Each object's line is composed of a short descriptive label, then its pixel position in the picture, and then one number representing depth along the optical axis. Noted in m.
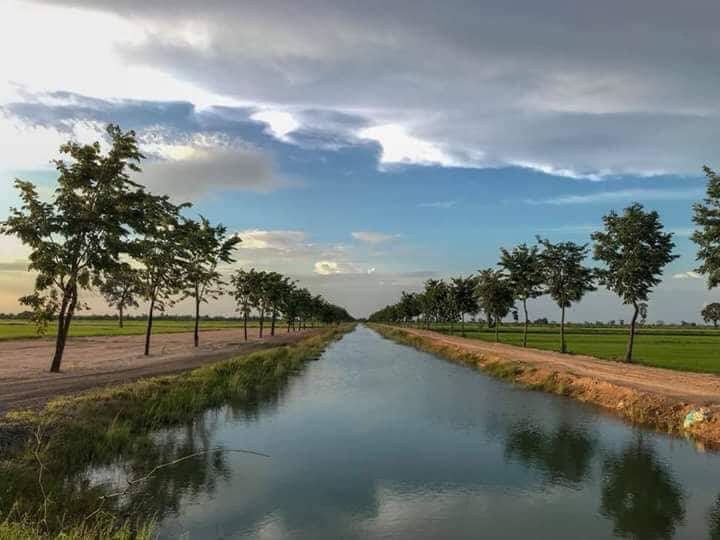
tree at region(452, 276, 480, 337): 99.69
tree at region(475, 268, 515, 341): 74.06
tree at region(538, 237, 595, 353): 52.75
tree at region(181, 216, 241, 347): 53.03
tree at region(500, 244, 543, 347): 60.75
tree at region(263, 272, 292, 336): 88.62
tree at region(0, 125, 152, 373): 29.22
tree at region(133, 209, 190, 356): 45.97
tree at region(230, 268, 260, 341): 82.06
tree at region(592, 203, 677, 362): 40.81
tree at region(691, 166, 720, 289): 27.08
